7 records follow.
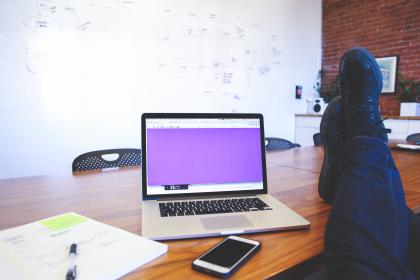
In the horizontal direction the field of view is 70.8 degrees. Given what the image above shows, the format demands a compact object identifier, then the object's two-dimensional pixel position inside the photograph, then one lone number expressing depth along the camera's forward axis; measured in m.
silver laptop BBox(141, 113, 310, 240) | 0.81
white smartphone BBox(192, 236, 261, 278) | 0.52
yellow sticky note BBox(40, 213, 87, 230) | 0.69
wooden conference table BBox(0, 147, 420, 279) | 0.55
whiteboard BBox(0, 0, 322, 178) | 2.31
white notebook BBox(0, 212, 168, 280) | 0.50
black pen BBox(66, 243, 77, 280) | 0.48
